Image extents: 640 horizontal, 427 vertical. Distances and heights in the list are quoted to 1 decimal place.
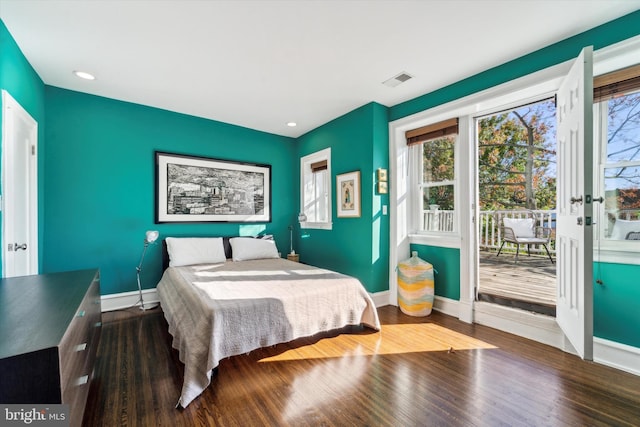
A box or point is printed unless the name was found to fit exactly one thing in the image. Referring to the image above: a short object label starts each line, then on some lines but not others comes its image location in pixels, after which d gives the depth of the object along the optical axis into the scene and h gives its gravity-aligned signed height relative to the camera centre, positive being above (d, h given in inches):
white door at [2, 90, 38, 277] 84.0 +7.9
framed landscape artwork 147.9 +13.6
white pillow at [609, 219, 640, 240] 82.5 -4.7
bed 72.4 -30.3
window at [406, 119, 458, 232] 130.5 +20.2
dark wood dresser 31.5 -16.9
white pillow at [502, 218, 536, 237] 196.0 -10.4
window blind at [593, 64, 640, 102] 80.8 +39.9
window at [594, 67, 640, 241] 83.0 +19.1
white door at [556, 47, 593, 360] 65.6 +1.7
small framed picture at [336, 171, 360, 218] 144.1 +10.2
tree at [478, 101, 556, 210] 210.5 +43.9
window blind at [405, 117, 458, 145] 124.9 +39.6
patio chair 189.3 -13.9
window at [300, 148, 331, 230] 186.5 +15.1
